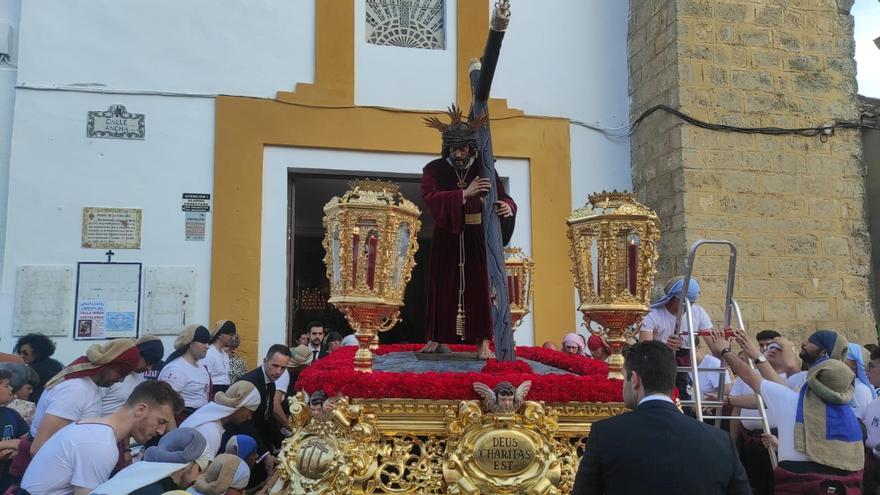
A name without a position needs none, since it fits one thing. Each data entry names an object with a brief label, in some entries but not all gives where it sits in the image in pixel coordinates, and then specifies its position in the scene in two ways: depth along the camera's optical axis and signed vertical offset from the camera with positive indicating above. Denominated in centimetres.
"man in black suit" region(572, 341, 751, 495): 202 -49
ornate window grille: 758 +297
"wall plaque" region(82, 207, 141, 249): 656 +59
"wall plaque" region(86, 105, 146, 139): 671 +162
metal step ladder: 380 -33
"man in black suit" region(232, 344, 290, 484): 504 -74
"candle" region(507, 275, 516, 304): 507 -1
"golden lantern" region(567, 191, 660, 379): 334 +13
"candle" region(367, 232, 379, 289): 314 +13
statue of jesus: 345 +33
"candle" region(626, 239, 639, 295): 334 +13
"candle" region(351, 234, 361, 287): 312 +16
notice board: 648 -11
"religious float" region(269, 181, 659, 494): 283 -46
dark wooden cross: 337 +34
